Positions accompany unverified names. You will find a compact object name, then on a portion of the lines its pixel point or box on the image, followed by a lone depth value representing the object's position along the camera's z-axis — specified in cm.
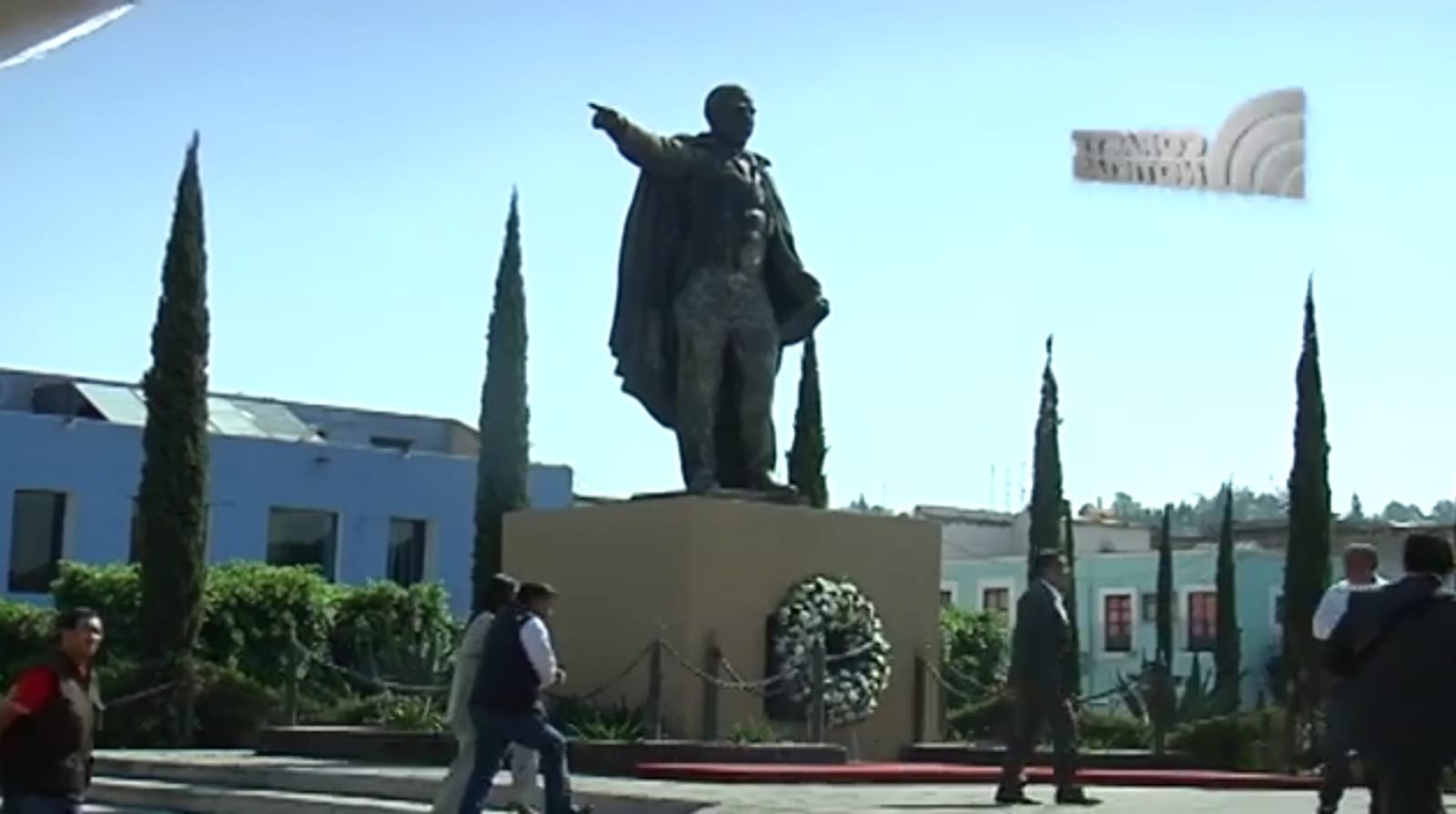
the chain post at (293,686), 2048
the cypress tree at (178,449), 2850
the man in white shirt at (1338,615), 859
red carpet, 1259
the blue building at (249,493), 3847
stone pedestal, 1469
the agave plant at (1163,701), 1859
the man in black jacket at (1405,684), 657
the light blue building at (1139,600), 5812
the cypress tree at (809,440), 3562
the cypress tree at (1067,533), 4621
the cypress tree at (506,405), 3397
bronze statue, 1523
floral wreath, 1509
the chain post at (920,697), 1647
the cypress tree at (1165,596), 5053
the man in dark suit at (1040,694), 1105
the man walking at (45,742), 717
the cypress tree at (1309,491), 3872
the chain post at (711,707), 1452
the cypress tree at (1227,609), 4834
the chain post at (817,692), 1473
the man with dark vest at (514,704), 970
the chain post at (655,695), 1434
